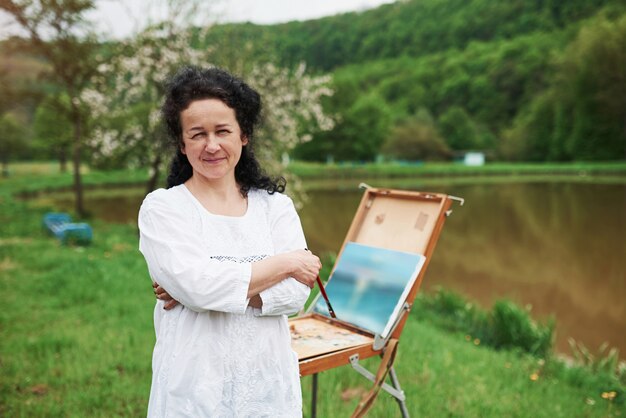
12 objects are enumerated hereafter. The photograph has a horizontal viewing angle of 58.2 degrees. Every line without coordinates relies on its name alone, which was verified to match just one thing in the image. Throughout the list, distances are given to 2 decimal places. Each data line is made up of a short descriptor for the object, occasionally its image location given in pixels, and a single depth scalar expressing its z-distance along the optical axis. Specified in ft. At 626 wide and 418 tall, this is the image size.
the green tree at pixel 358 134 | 184.14
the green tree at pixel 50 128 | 48.98
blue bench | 31.04
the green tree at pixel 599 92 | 159.33
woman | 5.61
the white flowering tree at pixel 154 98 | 40.81
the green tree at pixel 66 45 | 45.29
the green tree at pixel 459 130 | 223.71
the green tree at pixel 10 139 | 125.80
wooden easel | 7.88
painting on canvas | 8.74
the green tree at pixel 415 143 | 187.01
